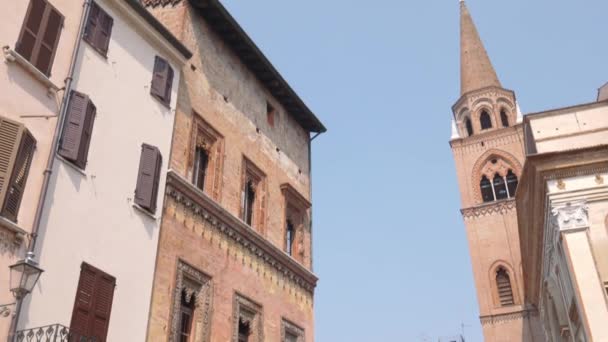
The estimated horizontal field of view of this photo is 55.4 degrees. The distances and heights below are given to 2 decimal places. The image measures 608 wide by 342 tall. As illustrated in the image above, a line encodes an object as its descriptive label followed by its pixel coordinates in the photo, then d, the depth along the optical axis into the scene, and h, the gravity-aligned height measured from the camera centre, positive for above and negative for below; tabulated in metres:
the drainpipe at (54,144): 7.82 +4.69
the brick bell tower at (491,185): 34.34 +17.28
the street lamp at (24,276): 7.32 +2.33
